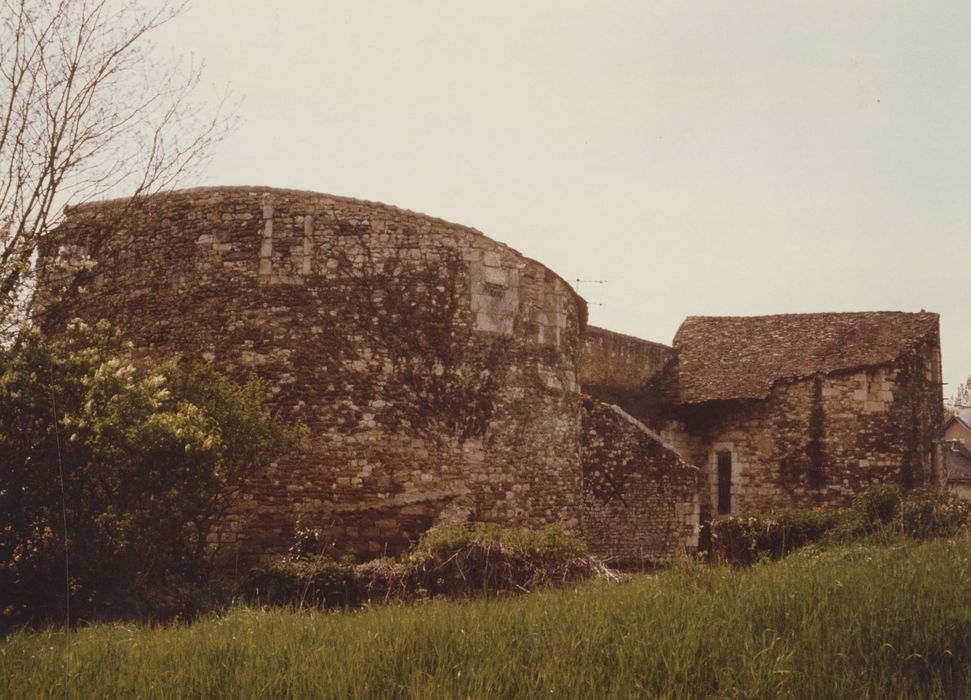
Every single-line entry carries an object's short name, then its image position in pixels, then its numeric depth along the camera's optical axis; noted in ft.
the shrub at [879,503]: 46.80
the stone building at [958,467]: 117.08
